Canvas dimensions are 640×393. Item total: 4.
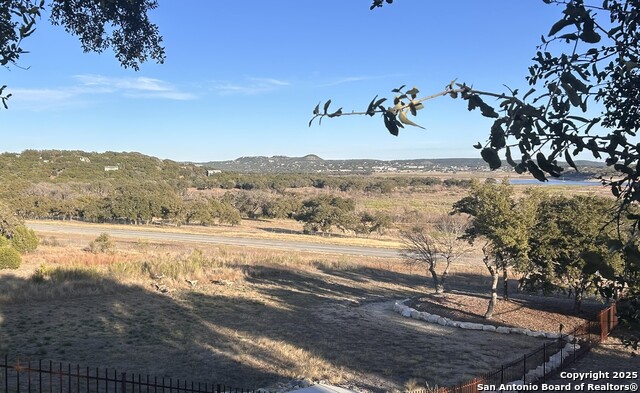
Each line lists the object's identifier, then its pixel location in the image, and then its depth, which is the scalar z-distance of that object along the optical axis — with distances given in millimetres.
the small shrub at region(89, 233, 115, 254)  32938
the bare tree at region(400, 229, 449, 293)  24250
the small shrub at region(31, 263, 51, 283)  21484
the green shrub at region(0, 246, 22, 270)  24172
